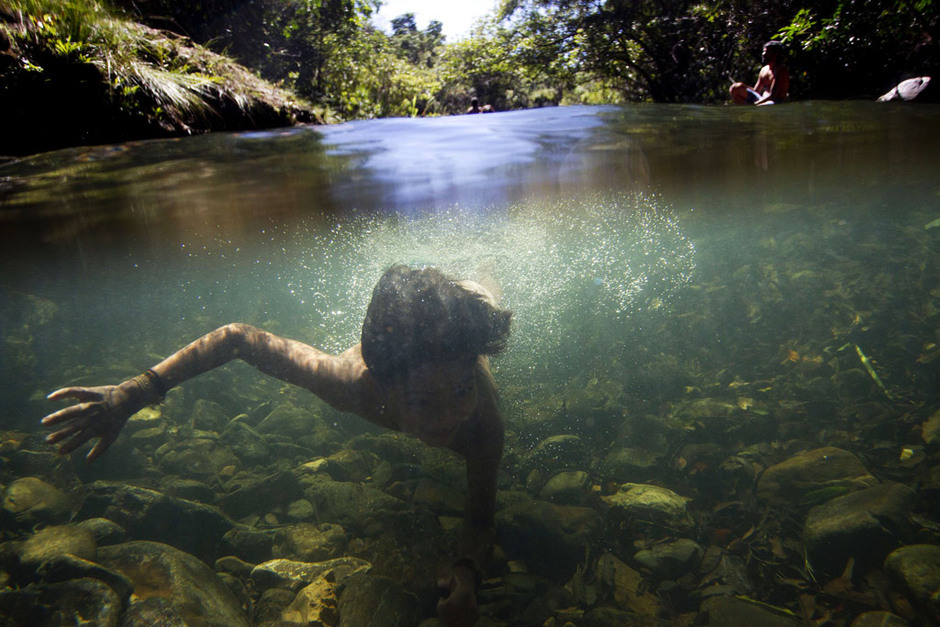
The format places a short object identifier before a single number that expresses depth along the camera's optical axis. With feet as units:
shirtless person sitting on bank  24.27
